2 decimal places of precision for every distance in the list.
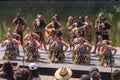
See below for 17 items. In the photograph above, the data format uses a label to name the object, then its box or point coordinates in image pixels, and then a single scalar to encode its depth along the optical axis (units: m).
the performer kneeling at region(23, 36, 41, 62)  15.71
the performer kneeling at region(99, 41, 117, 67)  14.76
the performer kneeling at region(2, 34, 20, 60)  15.99
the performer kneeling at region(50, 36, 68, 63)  15.60
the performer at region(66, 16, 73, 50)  17.91
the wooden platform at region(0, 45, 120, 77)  14.66
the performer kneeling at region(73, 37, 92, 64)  15.20
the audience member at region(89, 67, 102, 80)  8.20
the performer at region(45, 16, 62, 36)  17.75
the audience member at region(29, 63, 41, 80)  9.02
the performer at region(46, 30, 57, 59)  16.00
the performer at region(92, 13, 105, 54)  17.38
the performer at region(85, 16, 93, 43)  17.78
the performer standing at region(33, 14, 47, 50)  18.00
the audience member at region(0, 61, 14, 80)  7.94
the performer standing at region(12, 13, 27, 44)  18.39
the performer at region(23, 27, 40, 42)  16.03
